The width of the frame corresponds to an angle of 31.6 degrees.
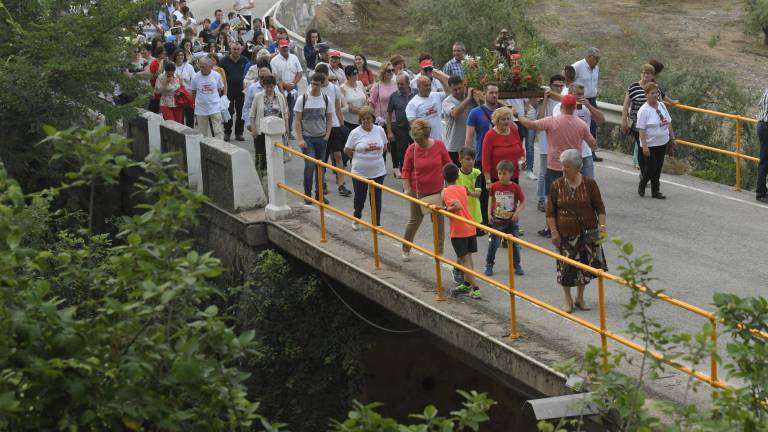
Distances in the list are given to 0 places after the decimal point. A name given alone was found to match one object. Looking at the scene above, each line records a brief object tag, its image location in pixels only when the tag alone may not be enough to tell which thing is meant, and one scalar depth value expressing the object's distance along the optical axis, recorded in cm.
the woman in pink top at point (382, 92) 1741
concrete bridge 1082
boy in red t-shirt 1242
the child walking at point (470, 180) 1256
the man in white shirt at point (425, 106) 1589
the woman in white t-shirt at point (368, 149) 1422
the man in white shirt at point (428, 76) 1764
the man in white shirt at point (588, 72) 1856
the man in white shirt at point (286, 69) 1984
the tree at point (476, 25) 2892
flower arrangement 1545
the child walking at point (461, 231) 1184
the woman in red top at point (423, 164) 1323
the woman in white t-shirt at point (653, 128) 1599
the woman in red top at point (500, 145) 1363
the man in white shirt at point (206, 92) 1889
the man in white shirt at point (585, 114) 1461
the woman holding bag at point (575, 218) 1133
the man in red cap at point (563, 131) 1388
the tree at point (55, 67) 1673
